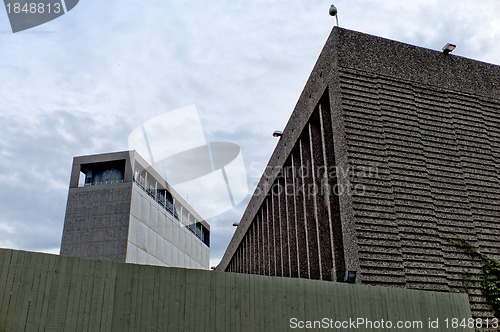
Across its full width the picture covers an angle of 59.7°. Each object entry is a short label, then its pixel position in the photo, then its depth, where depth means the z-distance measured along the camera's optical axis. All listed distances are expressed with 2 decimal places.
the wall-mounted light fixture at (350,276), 9.73
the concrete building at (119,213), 28.44
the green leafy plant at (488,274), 10.45
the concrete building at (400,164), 10.41
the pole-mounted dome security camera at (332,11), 12.69
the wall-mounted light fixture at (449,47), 13.54
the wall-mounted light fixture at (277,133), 19.34
